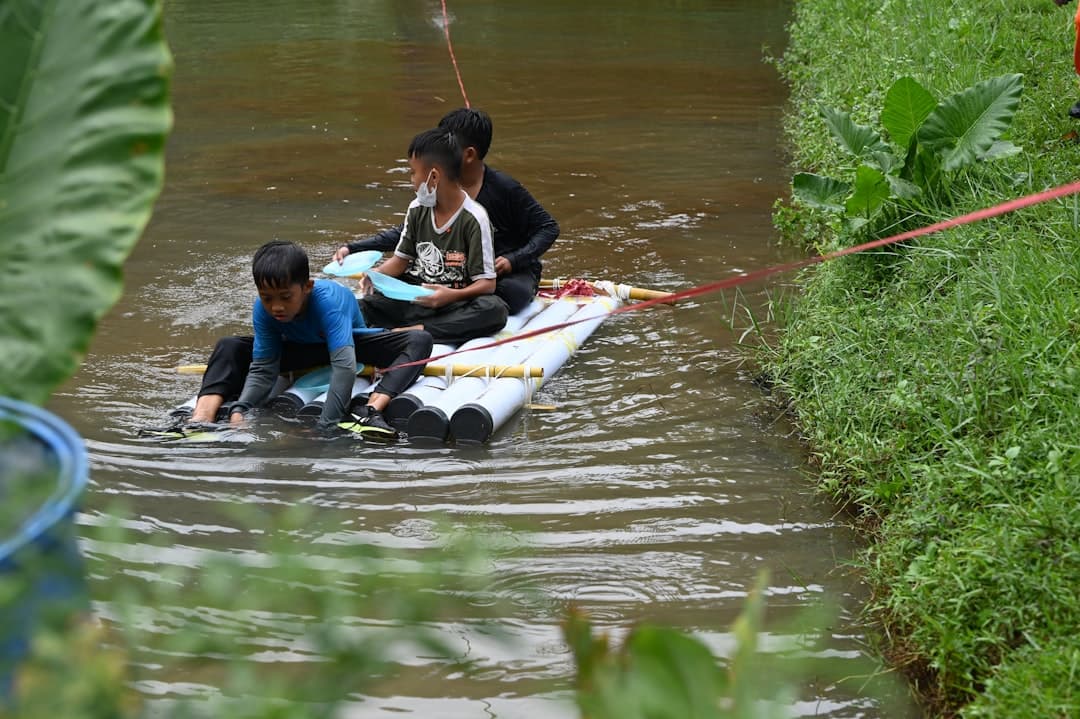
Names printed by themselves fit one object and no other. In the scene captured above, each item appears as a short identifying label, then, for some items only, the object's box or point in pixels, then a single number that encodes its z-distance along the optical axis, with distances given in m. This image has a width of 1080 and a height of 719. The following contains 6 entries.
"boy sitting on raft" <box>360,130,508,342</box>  11.04
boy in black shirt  11.81
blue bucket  1.92
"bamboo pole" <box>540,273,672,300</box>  12.58
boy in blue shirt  9.69
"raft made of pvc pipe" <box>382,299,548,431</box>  9.91
